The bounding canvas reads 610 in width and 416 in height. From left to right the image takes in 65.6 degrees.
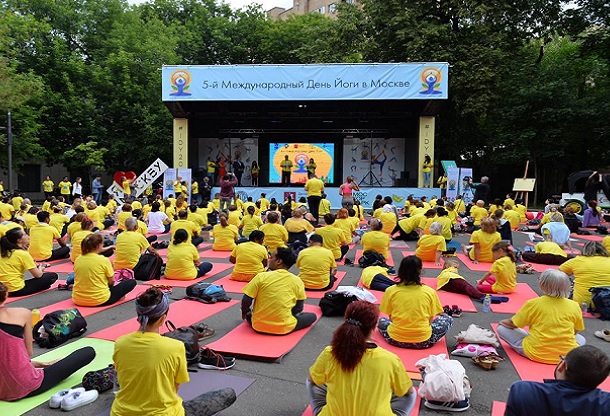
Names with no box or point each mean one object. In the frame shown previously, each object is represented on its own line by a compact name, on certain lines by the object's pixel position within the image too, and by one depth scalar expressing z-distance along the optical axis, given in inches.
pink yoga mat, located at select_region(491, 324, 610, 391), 169.3
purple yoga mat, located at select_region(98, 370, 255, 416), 154.2
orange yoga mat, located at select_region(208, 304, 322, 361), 186.5
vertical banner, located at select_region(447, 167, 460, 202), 789.2
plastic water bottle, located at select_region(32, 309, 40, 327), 176.5
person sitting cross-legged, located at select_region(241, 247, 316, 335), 202.1
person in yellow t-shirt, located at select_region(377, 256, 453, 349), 184.9
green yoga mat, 141.4
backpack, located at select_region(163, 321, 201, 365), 174.1
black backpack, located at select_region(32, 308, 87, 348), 195.7
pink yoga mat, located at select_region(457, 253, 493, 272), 366.6
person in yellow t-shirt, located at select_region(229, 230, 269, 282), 297.7
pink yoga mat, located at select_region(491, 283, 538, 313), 259.0
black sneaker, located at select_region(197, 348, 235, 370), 174.1
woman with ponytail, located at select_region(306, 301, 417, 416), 108.2
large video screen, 922.7
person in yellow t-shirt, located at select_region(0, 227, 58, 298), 241.4
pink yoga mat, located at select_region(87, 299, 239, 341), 211.0
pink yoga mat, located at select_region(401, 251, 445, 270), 366.3
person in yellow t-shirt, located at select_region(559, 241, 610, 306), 240.5
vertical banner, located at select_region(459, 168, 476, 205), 793.6
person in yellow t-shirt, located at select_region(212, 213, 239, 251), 432.1
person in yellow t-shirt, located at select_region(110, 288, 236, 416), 115.6
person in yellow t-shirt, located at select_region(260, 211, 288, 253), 368.8
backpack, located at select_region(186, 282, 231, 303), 265.8
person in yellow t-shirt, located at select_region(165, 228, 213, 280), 311.3
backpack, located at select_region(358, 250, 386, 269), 354.0
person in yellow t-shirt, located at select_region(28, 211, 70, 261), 357.4
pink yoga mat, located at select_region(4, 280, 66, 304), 266.4
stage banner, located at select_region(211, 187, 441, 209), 789.9
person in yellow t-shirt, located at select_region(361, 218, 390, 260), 351.6
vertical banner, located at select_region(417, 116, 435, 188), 811.4
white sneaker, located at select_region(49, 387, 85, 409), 143.4
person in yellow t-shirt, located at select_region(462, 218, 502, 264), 372.1
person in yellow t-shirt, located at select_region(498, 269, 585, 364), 171.8
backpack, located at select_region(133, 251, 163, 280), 310.8
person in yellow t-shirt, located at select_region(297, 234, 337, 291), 280.8
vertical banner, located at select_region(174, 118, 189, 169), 848.3
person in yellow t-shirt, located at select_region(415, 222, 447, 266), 355.9
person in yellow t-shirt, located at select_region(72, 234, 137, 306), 238.1
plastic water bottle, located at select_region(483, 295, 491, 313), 254.2
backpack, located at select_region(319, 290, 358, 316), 240.2
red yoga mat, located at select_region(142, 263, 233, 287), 305.6
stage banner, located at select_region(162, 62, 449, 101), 718.5
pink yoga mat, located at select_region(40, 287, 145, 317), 242.7
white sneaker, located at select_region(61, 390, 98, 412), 142.1
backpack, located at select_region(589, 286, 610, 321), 238.8
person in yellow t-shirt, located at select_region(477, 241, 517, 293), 275.6
